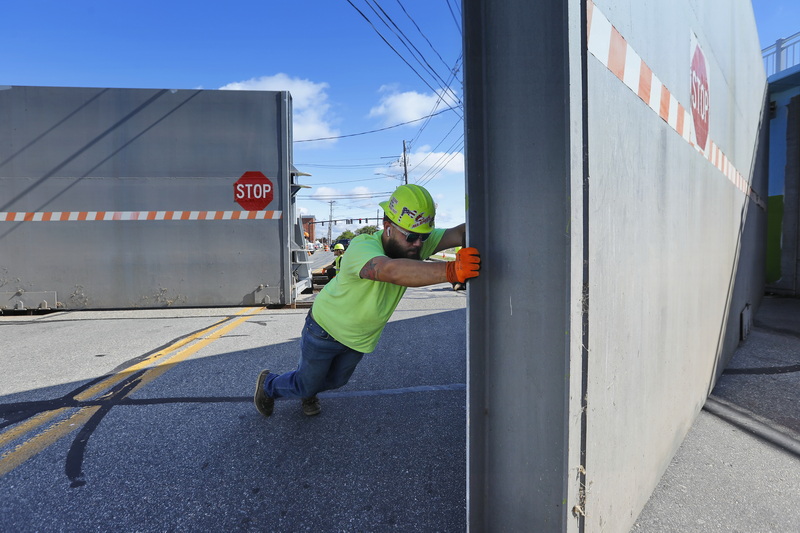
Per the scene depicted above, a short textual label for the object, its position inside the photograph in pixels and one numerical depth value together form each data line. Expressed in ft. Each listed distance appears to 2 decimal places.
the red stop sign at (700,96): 9.08
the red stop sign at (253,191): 24.90
